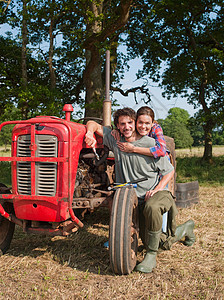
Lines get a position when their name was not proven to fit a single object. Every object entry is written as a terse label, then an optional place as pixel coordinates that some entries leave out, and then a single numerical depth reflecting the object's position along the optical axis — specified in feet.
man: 9.62
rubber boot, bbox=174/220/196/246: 10.92
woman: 9.69
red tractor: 8.70
